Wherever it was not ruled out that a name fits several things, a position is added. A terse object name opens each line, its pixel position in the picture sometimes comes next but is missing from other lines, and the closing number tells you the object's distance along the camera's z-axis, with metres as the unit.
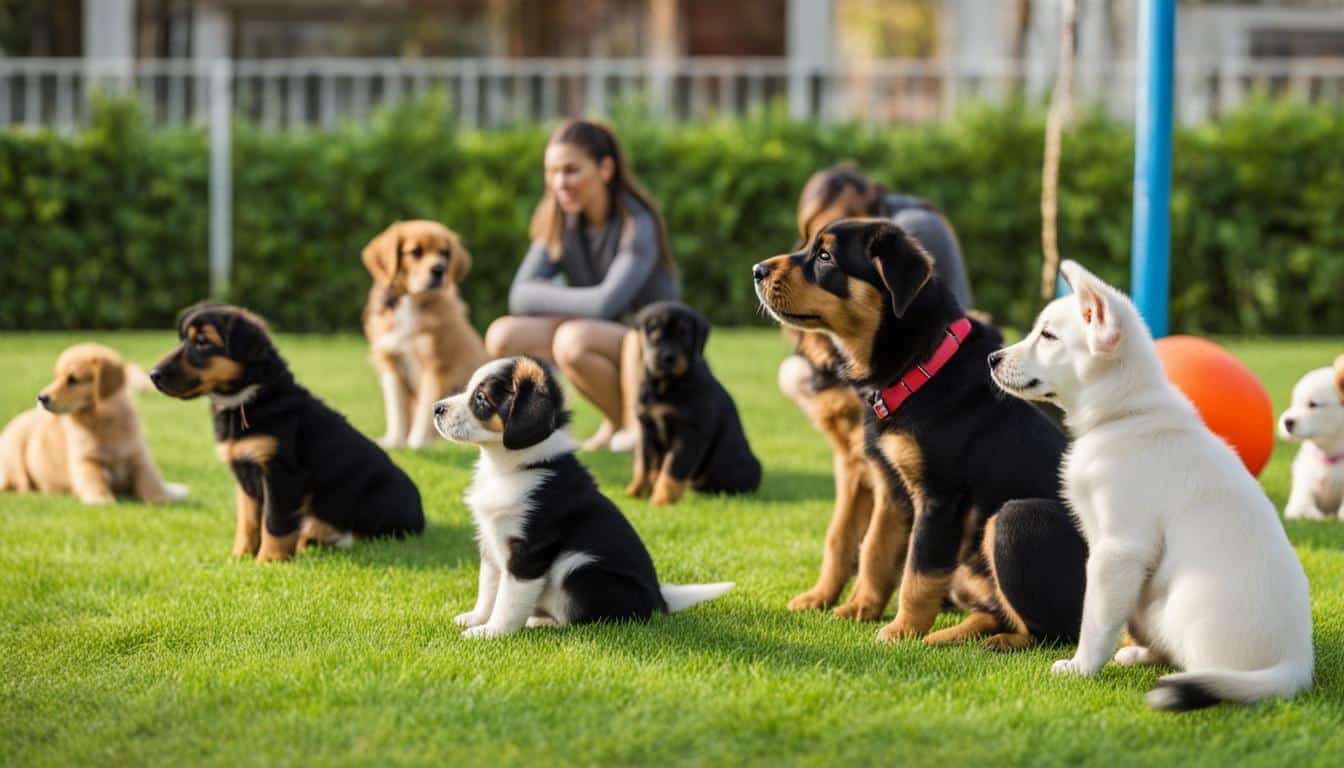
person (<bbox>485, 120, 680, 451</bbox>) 8.91
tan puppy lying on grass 7.44
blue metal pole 7.91
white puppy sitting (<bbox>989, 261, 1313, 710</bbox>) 3.93
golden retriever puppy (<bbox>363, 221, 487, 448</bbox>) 9.15
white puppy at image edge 7.13
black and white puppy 4.83
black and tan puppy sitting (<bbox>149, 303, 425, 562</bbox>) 6.12
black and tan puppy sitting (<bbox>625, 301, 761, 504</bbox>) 7.60
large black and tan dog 4.68
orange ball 7.20
